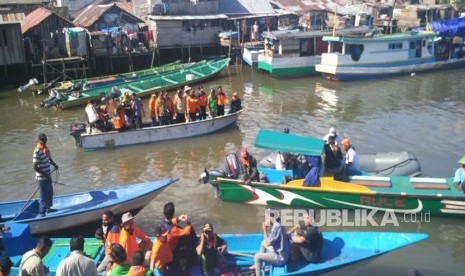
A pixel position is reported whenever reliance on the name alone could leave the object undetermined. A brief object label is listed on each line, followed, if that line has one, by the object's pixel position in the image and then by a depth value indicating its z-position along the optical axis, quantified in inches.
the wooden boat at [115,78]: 956.6
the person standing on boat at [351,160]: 461.1
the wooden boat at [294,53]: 1107.9
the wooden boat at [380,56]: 1055.6
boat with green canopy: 412.5
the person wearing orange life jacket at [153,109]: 641.6
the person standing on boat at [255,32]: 1428.4
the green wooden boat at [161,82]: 887.1
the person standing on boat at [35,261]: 243.8
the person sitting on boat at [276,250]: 297.6
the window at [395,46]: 1082.1
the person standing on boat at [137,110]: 629.0
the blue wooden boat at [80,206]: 375.9
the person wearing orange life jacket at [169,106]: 647.8
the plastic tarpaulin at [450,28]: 1159.0
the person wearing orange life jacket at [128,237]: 272.4
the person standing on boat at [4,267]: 240.1
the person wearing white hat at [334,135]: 470.9
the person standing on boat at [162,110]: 642.8
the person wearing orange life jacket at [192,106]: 652.1
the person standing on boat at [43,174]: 386.6
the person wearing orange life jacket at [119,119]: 625.0
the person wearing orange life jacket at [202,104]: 665.0
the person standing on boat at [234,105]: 698.2
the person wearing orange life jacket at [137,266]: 237.8
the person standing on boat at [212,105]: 674.8
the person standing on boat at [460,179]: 402.8
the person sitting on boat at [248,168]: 454.6
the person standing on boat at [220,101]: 671.8
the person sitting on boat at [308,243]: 303.9
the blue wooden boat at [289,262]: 300.5
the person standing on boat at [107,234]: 282.4
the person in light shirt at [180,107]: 652.7
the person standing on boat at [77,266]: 232.5
